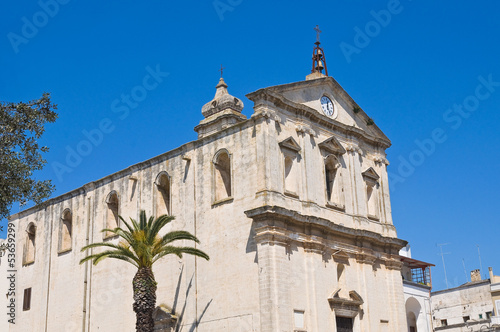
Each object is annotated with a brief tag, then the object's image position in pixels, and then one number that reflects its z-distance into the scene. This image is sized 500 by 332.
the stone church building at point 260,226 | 26.80
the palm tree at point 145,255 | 25.52
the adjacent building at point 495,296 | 46.17
